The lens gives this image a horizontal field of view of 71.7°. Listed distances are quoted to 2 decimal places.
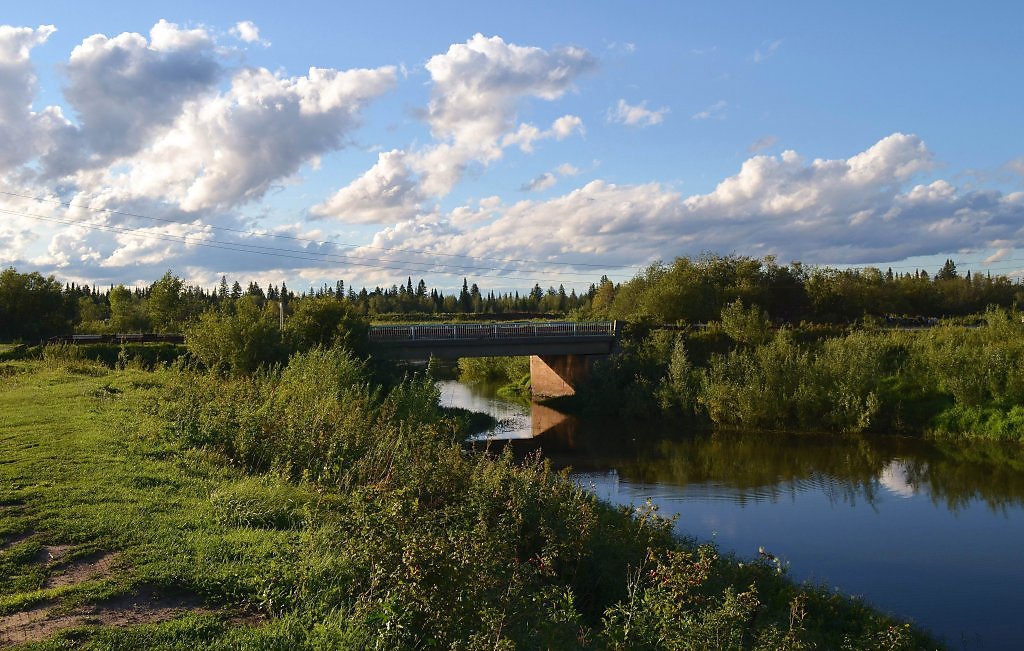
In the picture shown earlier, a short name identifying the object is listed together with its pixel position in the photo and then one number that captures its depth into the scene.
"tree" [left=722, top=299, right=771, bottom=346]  41.16
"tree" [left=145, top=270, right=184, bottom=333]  58.28
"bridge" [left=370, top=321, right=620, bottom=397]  40.16
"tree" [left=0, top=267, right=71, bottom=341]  46.19
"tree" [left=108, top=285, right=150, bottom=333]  63.97
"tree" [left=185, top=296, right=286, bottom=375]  29.34
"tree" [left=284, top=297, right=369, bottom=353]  33.75
